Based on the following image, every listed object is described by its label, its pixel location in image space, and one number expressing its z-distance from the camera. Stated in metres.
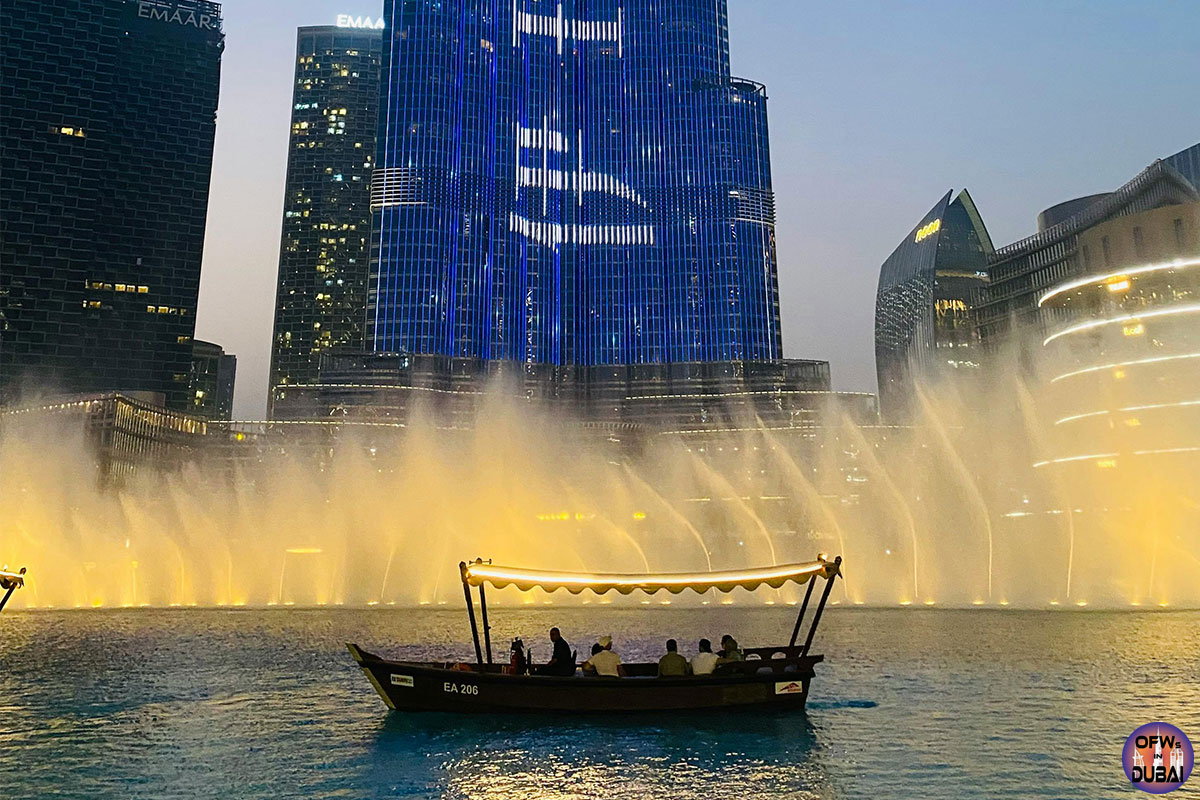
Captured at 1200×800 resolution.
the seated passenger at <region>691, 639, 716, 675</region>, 24.62
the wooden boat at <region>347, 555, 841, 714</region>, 24.09
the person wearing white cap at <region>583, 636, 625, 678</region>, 24.50
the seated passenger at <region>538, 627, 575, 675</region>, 24.44
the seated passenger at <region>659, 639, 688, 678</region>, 24.31
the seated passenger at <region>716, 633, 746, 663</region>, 25.28
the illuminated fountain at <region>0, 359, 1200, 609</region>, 73.62
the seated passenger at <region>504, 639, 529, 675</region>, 24.42
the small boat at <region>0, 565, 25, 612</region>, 30.95
